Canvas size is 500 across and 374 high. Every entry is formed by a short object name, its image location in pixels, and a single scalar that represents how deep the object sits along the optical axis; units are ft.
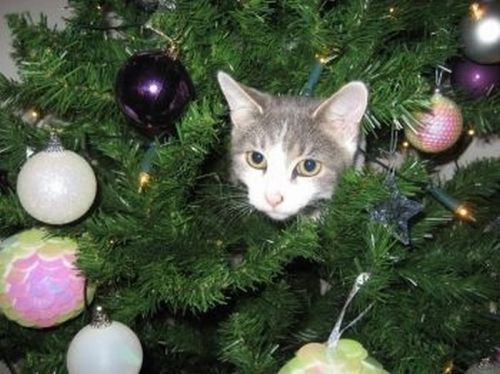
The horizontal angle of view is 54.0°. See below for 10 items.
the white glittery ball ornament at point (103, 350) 1.92
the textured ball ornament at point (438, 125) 2.46
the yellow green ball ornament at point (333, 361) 1.65
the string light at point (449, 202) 2.48
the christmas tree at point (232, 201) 1.82
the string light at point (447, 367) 2.21
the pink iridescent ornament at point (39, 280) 2.05
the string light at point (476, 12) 2.40
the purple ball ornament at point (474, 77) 2.65
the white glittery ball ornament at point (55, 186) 1.93
